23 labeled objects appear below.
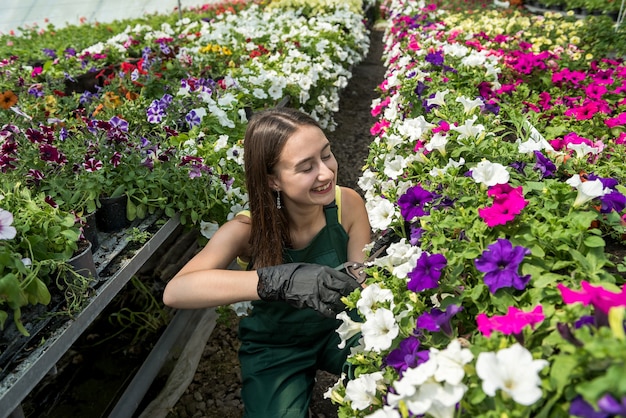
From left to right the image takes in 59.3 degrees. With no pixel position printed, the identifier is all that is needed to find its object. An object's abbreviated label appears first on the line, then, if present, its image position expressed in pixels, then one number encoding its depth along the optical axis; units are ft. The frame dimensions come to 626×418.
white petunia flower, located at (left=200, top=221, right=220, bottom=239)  6.94
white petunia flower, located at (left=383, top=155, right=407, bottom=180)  5.51
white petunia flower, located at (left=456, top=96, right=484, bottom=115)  6.42
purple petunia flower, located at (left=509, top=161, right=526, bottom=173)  4.91
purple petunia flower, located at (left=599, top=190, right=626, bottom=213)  4.00
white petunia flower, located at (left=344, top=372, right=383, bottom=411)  3.60
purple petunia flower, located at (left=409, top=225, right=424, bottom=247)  4.40
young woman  5.26
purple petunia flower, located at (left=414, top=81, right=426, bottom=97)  8.63
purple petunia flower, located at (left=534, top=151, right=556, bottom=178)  4.86
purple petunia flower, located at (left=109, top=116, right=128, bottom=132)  7.04
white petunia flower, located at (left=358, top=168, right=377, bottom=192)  6.35
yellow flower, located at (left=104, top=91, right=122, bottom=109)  9.42
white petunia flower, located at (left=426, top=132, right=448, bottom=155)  5.36
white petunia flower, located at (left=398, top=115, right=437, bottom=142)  6.04
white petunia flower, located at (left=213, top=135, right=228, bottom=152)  7.68
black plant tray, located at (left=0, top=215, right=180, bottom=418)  4.13
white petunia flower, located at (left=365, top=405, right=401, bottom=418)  2.99
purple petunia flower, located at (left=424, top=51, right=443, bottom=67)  9.51
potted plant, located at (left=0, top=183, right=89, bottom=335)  4.29
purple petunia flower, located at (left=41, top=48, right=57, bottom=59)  16.79
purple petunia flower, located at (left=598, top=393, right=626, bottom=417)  2.04
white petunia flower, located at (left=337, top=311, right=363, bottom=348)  4.17
